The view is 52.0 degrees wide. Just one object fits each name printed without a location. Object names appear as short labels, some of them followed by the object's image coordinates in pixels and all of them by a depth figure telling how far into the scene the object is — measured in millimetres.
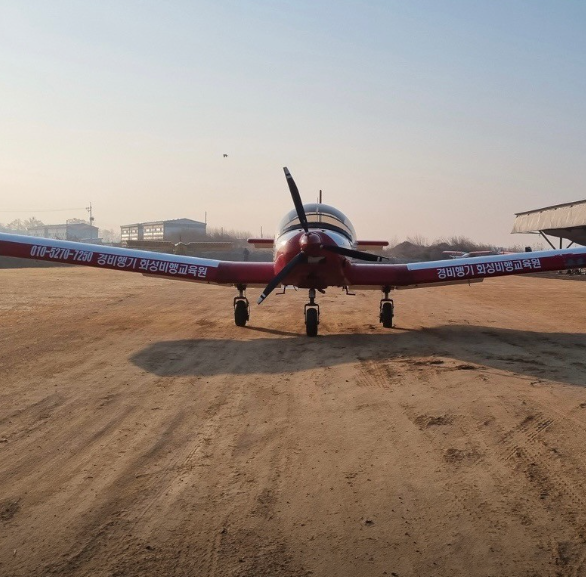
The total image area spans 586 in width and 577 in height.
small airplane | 14695
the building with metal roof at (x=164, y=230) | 139375
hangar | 43781
